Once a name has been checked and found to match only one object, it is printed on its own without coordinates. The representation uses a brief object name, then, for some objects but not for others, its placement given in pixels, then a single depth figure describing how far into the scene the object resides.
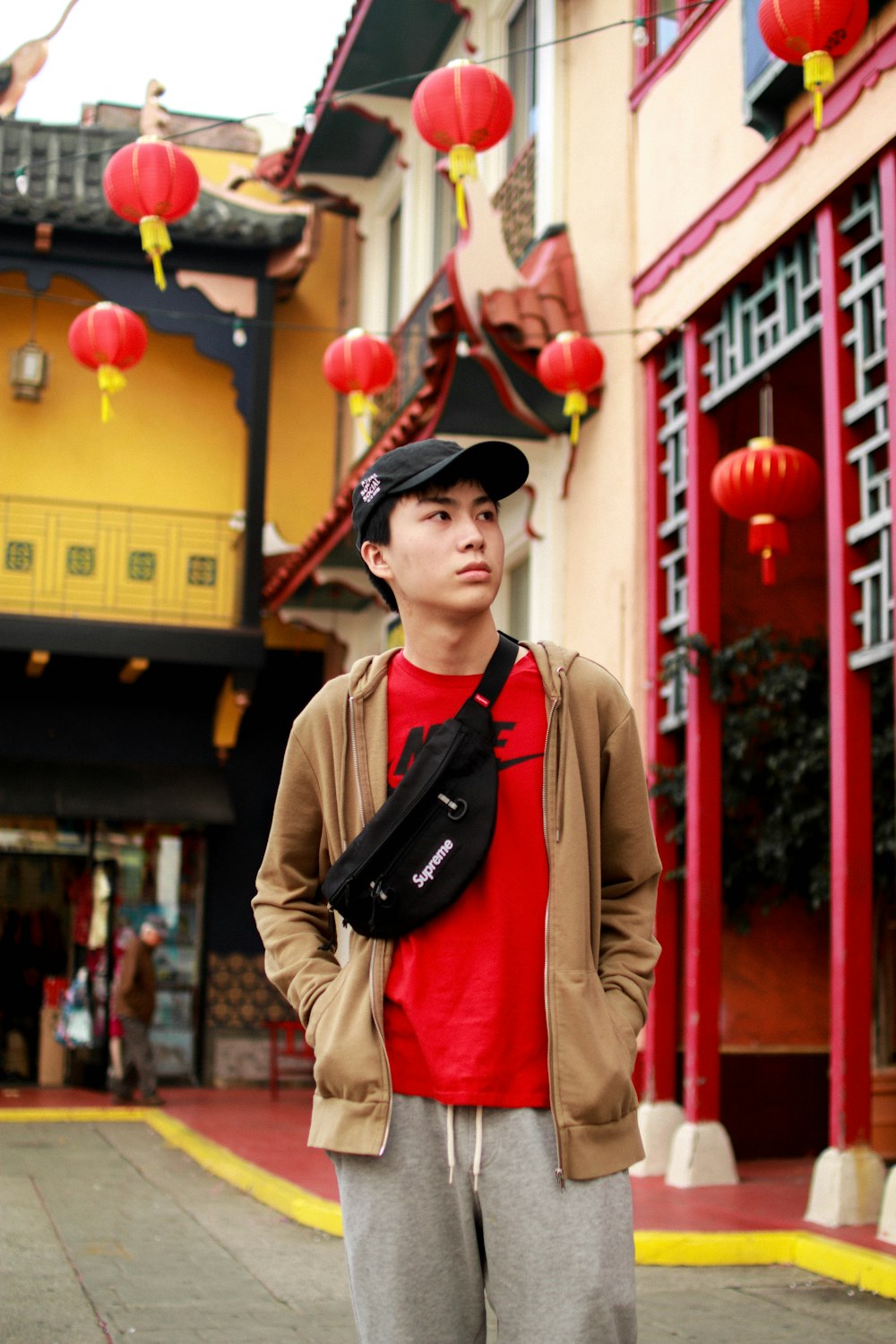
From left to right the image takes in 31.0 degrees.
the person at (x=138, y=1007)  15.27
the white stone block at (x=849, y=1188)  7.78
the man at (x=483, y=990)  2.44
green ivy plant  9.37
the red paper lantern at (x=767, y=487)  8.84
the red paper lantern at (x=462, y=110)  9.22
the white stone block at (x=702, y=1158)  9.30
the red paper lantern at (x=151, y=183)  10.13
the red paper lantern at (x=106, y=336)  13.02
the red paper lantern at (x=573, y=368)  10.91
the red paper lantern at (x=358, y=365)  12.42
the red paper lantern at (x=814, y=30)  7.27
